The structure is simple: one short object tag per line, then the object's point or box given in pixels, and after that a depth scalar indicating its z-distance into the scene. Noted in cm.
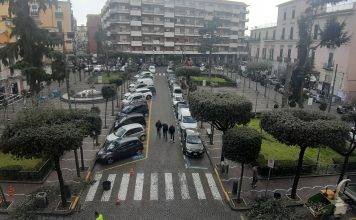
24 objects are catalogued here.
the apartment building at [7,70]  4147
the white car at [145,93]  4471
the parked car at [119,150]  2384
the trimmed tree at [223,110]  2156
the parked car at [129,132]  2747
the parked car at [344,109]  3828
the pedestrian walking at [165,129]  2906
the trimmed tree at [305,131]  1678
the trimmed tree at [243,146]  1783
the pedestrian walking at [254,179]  2027
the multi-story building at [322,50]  4744
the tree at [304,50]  3547
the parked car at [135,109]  3527
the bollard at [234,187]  1936
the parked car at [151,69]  7406
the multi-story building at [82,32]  16500
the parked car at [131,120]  3074
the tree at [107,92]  3397
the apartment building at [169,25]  8681
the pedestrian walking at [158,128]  2964
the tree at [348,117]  2668
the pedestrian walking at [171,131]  2870
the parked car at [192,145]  2523
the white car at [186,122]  3078
